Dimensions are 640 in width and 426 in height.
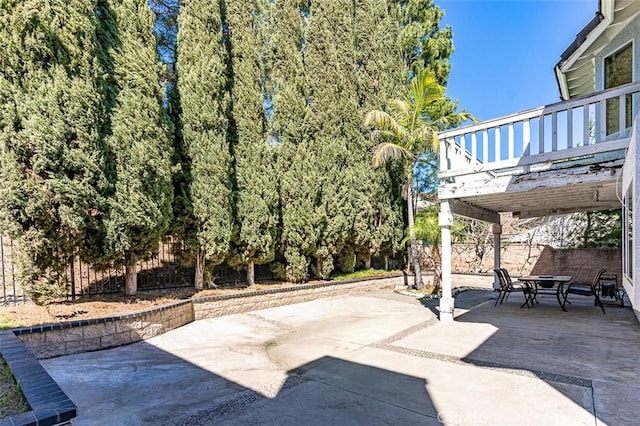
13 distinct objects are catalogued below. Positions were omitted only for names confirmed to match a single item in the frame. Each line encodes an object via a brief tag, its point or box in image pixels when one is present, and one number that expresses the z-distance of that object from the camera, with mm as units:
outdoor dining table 8195
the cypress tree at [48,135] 5270
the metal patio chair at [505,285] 8805
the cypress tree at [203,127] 8047
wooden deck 5594
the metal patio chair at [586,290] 7918
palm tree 10697
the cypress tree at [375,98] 12094
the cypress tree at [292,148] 10258
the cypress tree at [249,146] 9055
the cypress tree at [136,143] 6449
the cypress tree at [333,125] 11008
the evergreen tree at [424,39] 14562
